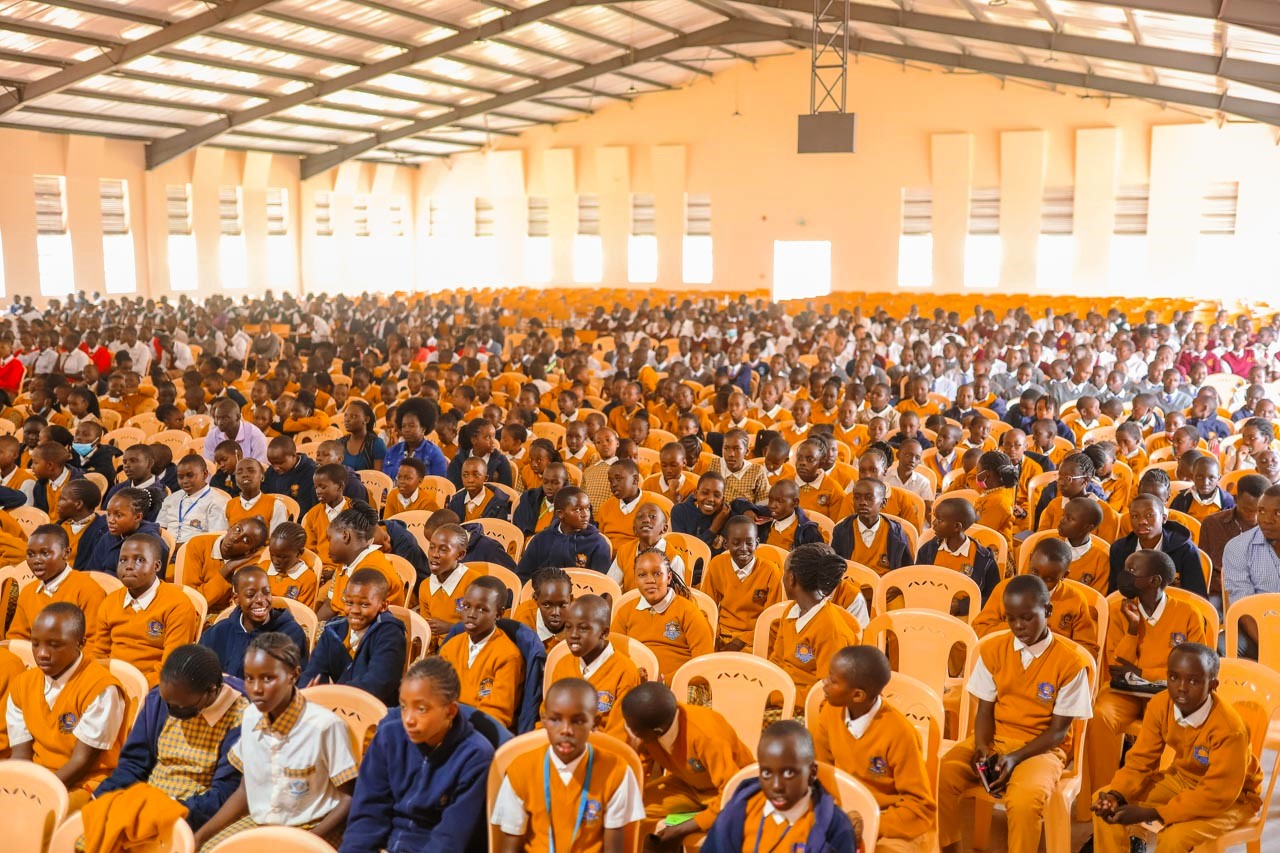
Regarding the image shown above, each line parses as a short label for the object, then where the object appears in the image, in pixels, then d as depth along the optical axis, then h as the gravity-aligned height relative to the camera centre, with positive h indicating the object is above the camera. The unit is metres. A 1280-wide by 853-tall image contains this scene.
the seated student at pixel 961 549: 5.91 -1.34
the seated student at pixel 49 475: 7.50 -1.09
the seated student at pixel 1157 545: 5.59 -1.29
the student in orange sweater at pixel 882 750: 3.69 -1.53
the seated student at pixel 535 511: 7.25 -1.34
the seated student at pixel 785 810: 3.10 -1.48
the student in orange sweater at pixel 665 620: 4.96 -1.43
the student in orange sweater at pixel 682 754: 3.74 -1.59
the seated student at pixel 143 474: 7.18 -1.05
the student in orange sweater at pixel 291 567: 5.55 -1.33
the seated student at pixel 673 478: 7.57 -1.21
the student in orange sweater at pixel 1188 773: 3.80 -1.70
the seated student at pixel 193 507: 6.98 -1.23
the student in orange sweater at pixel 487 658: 4.48 -1.45
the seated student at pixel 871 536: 6.28 -1.34
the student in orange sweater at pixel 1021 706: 4.19 -1.59
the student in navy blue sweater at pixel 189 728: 3.78 -1.48
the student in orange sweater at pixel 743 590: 5.71 -1.49
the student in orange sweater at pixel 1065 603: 4.98 -1.40
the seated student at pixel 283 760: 3.67 -1.52
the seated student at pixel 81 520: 6.35 -1.21
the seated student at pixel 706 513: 6.64 -1.30
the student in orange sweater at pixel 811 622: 4.81 -1.41
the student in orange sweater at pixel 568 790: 3.36 -1.51
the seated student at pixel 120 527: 5.74 -1.13
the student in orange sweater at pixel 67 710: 4.02 -1.48
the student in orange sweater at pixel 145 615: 5.00 -1.39
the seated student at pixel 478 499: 7.39 -1.28
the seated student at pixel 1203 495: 6.93 -1.25
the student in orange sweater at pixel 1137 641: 4.79 -1.53
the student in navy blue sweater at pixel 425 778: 3.49 -1.52
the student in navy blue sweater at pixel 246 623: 4.70 -1.38
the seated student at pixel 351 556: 5.50 -1.24
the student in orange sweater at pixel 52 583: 5.21 -1.29
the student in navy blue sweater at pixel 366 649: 4.53 -1.43
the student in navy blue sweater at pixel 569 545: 6.17 -1.35
